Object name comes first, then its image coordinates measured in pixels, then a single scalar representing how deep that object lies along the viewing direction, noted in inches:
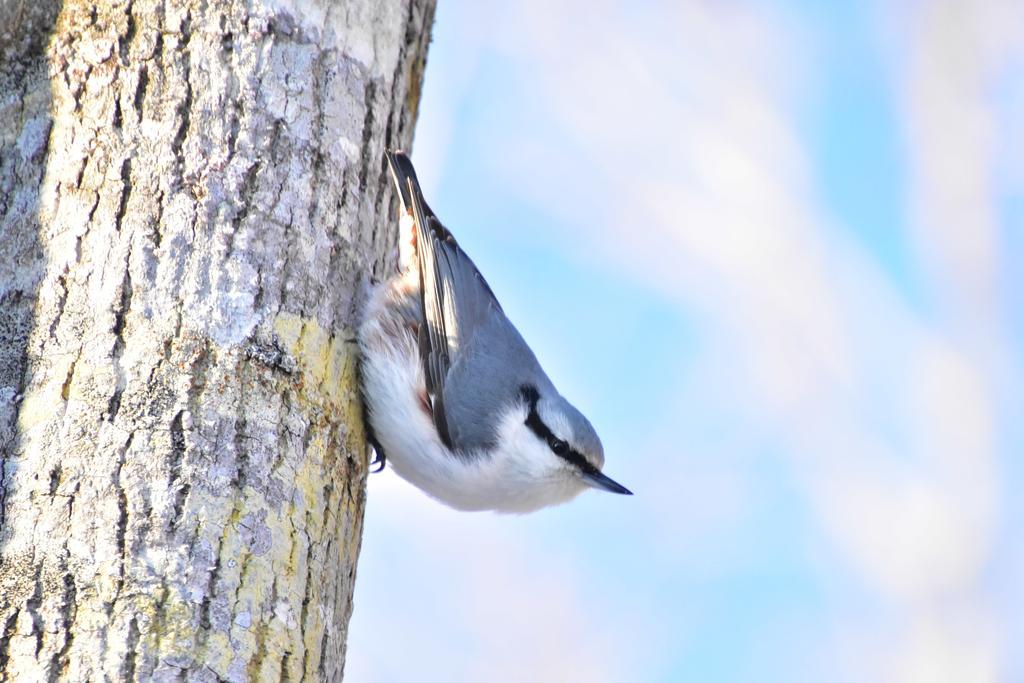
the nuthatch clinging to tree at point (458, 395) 230.6
